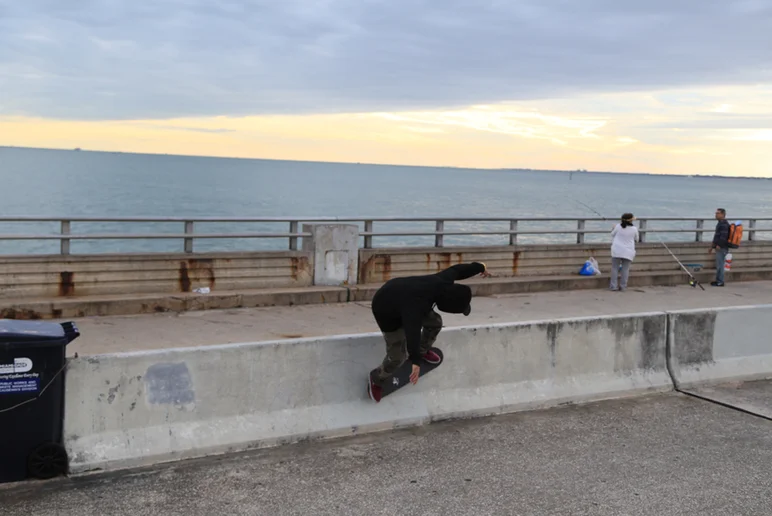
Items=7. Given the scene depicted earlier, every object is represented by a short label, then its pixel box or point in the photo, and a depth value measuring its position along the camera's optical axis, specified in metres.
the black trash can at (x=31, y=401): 5.53
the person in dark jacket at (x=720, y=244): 17.98
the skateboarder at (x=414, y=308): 6.39
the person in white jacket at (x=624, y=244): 16.33
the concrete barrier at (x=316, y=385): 5.94
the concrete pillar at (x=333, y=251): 14.27
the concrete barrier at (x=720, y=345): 8.73
